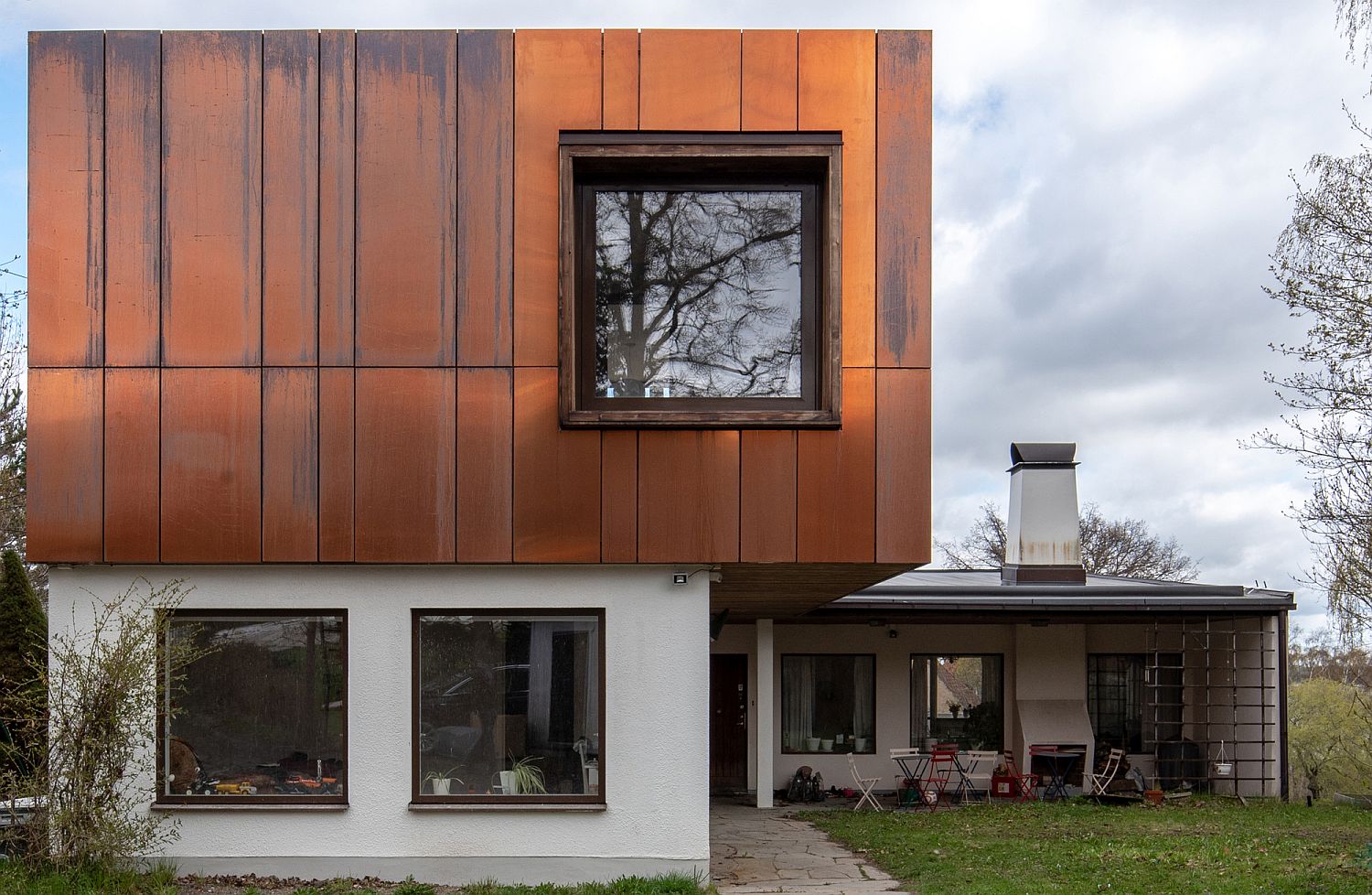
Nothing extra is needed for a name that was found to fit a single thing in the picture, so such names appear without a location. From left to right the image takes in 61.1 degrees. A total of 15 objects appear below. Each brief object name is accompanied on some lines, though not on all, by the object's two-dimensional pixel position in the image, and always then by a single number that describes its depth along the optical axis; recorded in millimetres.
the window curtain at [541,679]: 9117
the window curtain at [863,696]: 18016
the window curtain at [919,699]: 18172
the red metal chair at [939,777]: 15953
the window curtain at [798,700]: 17984
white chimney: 18750
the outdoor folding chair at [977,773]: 16391
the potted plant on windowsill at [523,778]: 9023
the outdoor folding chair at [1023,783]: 16531
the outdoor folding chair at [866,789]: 15708
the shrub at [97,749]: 8352
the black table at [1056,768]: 16703
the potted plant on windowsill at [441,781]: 9016
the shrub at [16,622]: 13086
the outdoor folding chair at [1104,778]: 16500
